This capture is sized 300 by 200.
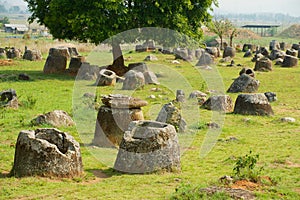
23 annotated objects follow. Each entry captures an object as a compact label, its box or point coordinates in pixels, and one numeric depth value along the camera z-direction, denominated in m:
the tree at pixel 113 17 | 28.70
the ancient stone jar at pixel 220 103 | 20.05
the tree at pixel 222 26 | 60.63
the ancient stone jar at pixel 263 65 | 36.41
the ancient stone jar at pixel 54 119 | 16.00
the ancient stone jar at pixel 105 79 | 26.92
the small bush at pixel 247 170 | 10.58
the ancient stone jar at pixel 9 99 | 19.15
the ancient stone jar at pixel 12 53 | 39.88
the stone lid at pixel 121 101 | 14.12
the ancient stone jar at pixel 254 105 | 19.23
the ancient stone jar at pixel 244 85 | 25.42
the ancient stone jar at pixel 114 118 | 14.12
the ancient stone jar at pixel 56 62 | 31.64
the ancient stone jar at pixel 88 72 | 28.91
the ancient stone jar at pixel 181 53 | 42.54
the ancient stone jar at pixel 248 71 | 30.45
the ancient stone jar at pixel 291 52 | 46.81
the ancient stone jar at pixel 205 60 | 38.44
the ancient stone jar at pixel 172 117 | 16.05
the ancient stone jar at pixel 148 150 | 11.22
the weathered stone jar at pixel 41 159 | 10.62
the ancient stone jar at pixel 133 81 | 25.95
